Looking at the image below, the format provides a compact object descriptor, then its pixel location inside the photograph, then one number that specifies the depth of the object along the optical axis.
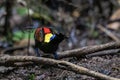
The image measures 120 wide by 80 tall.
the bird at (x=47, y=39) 6.59
